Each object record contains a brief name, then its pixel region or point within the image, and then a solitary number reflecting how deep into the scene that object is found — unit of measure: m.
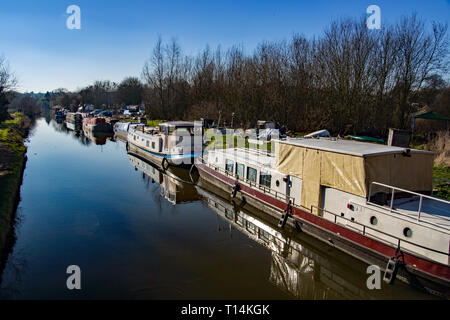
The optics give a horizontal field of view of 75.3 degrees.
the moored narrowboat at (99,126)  56.08
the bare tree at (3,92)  40.96
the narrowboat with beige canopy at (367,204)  10.09
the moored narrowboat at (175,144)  26.23
